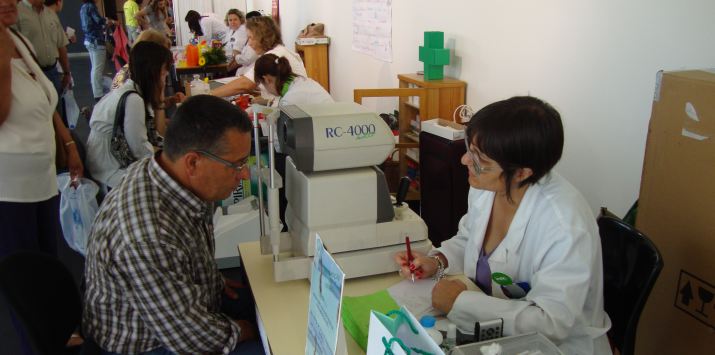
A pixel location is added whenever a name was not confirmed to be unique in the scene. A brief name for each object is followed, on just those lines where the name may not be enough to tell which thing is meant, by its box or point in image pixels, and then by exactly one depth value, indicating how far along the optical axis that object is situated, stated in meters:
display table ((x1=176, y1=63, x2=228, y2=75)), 5.41
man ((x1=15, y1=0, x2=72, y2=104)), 4.04
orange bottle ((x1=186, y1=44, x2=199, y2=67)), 5.41
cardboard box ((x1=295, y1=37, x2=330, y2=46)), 5.69
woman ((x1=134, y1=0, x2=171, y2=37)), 6.94
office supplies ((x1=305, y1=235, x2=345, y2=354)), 0.86
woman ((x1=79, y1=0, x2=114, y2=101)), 6.52
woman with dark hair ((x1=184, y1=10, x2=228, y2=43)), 6.86
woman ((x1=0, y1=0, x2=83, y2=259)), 1.79
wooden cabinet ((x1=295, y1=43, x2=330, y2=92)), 5.78
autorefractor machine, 1.35
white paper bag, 0.70
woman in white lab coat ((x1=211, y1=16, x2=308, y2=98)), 3.91
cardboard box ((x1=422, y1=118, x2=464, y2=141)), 2.58
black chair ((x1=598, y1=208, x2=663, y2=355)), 1.27
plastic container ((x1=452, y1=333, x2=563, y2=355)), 0.91
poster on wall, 4.11
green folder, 1.15
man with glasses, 1.17
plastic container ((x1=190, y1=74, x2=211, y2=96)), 3.94
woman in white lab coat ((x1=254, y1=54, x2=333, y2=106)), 3.29
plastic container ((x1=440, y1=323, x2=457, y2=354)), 1.01
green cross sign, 3.00
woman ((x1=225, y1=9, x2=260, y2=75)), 5.18
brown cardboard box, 1.34
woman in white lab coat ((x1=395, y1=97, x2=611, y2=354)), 1.14
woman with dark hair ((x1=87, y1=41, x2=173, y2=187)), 2.47
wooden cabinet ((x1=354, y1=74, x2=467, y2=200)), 3.01
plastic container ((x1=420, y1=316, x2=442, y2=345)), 1.01
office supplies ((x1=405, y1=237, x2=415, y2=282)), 1.38
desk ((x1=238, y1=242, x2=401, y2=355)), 1.18
